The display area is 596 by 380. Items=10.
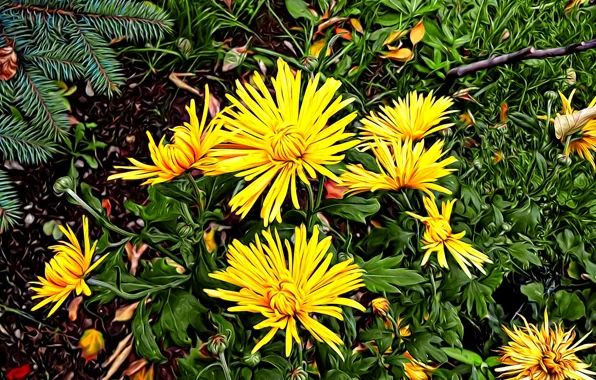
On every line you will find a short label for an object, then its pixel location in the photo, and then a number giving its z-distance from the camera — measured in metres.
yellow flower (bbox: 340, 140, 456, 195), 0.48
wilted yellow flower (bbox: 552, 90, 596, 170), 0.57
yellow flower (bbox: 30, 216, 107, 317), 0.44
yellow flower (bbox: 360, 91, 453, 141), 0.51
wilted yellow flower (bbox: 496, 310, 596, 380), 0.53
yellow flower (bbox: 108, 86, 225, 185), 0.44
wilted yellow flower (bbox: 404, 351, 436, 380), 0.54
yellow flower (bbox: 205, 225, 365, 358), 0.42
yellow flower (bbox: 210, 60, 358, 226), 0.43
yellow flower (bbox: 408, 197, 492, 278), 0.49
